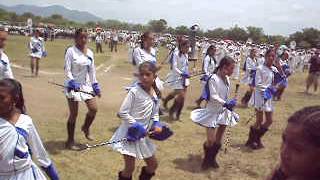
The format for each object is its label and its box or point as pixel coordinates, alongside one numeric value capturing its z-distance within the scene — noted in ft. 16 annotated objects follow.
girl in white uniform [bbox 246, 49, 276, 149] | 32.83
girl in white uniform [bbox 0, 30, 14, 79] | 26.32
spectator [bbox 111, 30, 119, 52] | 135.44
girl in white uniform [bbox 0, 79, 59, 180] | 14.01
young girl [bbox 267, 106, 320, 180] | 6.95
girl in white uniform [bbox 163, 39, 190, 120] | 41.91
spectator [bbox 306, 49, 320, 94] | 67.77
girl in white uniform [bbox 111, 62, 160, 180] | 20.51
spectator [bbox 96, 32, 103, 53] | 120.39
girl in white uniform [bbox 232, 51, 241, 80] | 78.47
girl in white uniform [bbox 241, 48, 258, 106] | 55.63
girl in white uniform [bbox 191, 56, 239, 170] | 27.48
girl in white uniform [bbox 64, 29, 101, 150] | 29.37
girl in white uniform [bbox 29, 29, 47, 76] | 62.95
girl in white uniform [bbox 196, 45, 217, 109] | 45.52
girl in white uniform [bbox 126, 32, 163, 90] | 35.29
